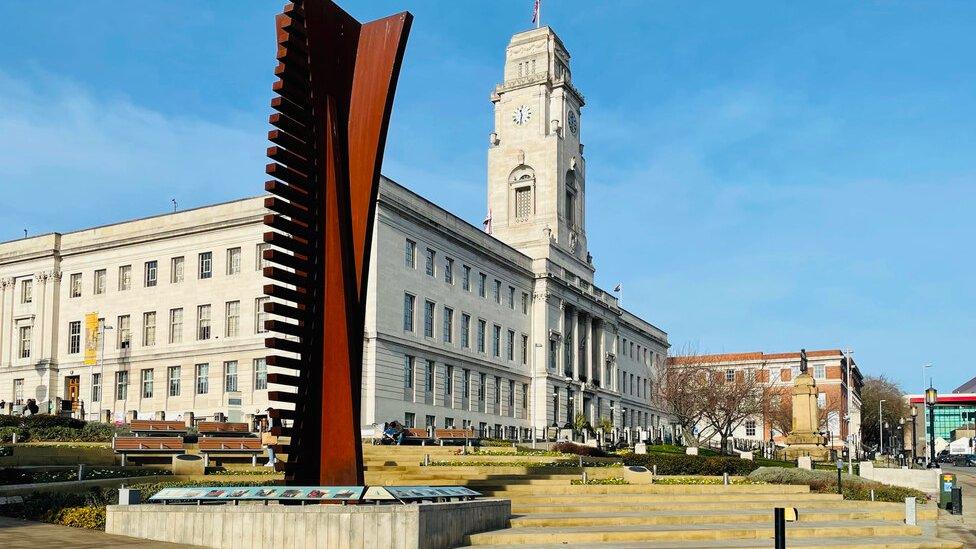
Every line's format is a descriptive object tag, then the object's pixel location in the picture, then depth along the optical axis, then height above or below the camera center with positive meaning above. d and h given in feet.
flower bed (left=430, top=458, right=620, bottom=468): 93.04 -7.09
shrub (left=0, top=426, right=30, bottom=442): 131.05 -6.22
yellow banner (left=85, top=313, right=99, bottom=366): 195.72 +9.57
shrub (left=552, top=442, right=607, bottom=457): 134.23 -8.06
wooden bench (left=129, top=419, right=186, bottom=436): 126.62 -5.07
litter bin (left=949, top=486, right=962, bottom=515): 91.40 -9.94
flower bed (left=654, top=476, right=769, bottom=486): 87.67 -7.99
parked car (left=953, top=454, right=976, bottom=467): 266.98 -18.25
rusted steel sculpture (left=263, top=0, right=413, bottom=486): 57.11 +10.68
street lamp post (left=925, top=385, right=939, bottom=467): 137.28 -0.47
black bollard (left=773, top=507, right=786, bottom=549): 28.66 -3.88
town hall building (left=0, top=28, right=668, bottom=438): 178.81 +13.96
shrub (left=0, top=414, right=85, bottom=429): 141.18 -4.95
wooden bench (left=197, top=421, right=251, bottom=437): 126.41 -5.24
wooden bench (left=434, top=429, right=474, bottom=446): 140.39 -6.39
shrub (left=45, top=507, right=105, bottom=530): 58.23 -7.65
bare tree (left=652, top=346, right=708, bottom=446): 252.42 +0.21
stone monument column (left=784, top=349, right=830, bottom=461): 153.99 -4.48
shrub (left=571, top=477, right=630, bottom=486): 82.89 -7.67
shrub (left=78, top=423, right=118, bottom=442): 134.18 -6.26
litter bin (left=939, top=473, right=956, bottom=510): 95.14 -9.16
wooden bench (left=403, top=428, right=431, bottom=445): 130.97 -6.28
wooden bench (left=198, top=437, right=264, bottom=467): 100.32 -5.81
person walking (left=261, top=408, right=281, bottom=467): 95.83 -6.06
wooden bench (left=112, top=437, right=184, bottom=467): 102.73 -5.98
